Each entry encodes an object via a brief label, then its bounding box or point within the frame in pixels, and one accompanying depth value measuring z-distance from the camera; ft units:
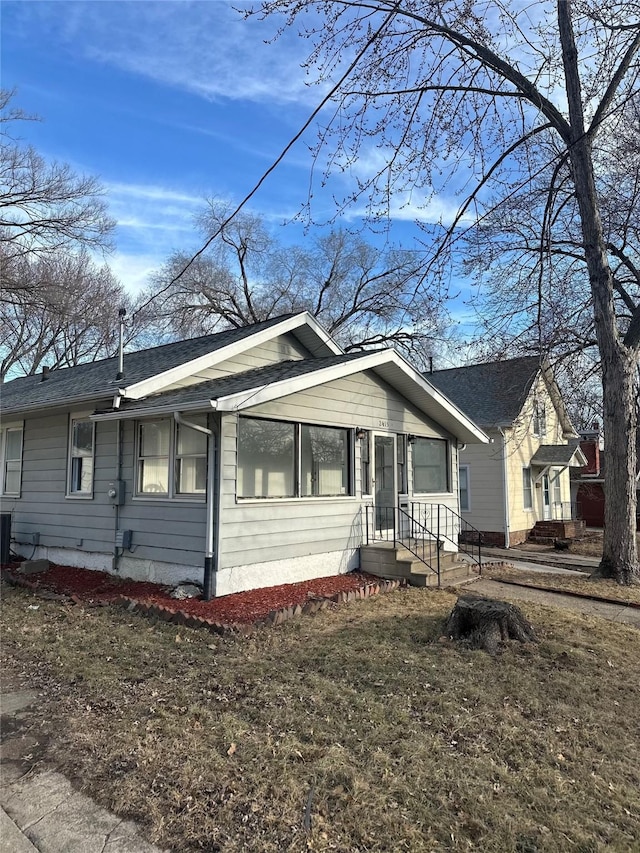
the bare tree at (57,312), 57.47
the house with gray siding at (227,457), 26.16
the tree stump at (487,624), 18.83
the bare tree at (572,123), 20.21
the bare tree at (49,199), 53.83
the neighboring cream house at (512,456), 58.18
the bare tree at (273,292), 87.92
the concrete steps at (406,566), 30.66
